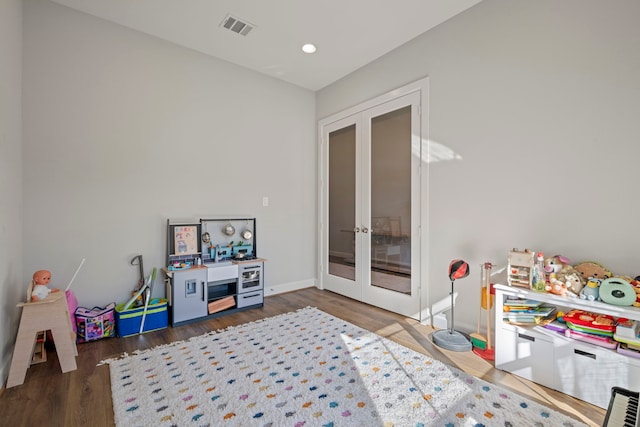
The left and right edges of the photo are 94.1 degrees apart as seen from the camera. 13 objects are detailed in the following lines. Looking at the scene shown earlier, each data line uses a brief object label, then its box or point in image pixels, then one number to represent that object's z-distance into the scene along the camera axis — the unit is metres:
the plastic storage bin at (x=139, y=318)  2.65
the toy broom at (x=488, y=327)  2.32
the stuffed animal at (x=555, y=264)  2.04
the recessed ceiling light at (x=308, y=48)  3.22
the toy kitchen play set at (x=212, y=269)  2.96
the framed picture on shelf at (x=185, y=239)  3.12
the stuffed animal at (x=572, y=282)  1.89
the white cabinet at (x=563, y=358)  1.65
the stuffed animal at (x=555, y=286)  1.93
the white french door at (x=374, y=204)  3.14
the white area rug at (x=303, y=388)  1.61
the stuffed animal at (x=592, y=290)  1.80
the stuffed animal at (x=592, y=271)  1.87
